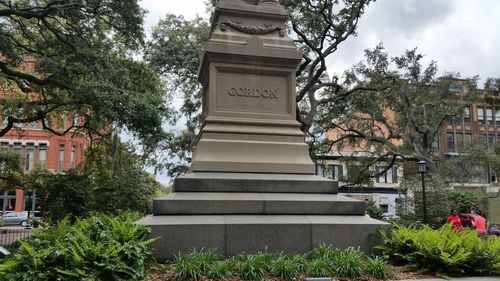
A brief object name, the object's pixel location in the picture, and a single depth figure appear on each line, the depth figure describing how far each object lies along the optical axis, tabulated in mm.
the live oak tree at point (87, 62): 16766
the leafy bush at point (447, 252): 6289
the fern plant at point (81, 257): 5227
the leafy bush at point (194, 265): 5680
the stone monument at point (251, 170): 7281
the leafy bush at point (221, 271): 5734
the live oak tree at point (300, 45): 23000
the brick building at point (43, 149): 52062
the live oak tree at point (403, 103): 27844
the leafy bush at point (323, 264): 5965
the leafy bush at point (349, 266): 6000
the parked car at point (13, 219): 41669
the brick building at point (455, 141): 58375
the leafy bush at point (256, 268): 5797
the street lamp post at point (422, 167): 21505
